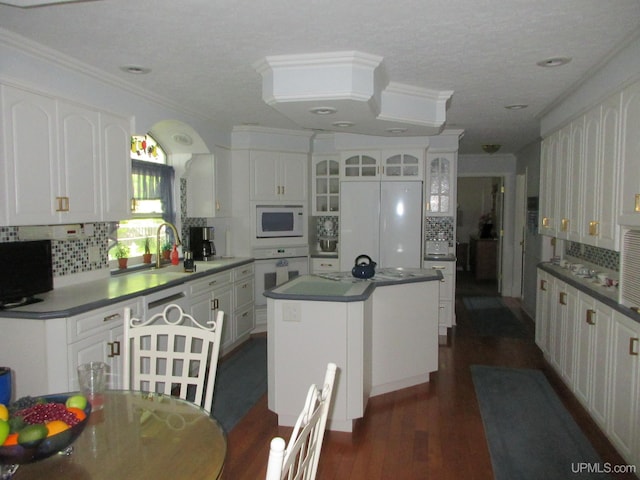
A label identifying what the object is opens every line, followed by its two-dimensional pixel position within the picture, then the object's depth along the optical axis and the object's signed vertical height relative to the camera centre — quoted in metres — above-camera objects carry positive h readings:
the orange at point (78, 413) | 1.33 -0.56
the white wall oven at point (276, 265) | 5.43 -0.57
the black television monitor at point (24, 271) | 2.69 -0.32
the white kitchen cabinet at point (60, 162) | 2.63 +0.36
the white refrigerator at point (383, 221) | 5.36 -0.05
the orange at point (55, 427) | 1.23 -0.55
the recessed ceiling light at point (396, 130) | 4.15 +0.79
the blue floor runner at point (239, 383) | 3.37 -1.38
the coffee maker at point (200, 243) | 4.96 -0.27
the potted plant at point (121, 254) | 4.06 -0.32
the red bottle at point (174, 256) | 4.55 -0.37
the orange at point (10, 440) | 1.16 -0.55
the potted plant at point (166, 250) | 4.71 -0.33
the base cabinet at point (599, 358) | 2.47 -0.92
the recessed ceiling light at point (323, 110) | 3.32 +0.77
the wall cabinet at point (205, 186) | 5.01 +0.34
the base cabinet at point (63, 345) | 2.54 -0.71
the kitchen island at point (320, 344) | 3.06 -0.84
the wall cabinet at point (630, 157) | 2.61 +0.34
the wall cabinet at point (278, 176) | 5.41 +0.49
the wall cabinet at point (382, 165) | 5.39 +0.60
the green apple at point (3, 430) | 1.15 -0.53
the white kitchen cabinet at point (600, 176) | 2.94 +0.27
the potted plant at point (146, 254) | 4.42 -0.34
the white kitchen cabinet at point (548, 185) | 4.32 +0.30
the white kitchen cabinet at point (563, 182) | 3.90 +0.30
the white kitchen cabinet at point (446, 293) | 5.54 -0.91
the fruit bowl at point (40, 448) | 1.17 -0.59
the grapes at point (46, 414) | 1.30 -0.55
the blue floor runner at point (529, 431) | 2.63 -1.40
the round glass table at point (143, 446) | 1.29 -0.69
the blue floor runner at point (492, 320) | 5.46 -1.33
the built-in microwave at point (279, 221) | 5.43 -0.04
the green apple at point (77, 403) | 1.39 -0.55
